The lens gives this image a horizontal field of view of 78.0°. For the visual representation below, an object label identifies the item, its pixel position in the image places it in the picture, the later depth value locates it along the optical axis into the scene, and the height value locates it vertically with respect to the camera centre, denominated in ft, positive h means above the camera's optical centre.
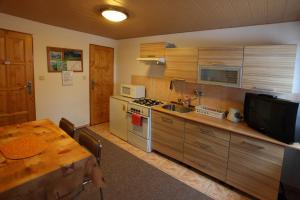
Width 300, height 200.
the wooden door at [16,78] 10.13 -0.17
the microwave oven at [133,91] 12.63 -0.84
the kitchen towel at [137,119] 10.78 -2.38
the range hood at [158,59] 10.68 +1.17
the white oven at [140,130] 10.59 -3.03
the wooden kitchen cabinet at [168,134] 9.31 -2.89
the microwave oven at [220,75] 7.95 +0.28
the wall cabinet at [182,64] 9.36 +0.88
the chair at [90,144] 5.92 -2.26
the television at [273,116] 6.01 -1.20
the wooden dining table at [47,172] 3.90 -2.21
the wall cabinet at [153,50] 10.87 +1.81
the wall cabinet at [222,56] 7.80 +1.14
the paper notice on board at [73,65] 12.80 +0.80
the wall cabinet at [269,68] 6.72 +0.58
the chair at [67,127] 7.09 -2.01
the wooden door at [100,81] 14.25 -0.28
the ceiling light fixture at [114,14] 7.57 +2.66
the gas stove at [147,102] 11.27 -1.42
